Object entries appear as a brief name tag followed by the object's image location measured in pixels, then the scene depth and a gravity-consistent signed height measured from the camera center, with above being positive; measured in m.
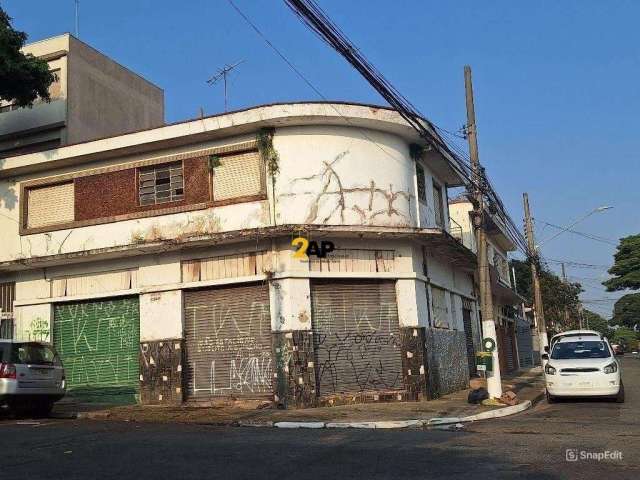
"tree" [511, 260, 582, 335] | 46.38 +2.72
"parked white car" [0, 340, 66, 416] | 12.55 -0.42
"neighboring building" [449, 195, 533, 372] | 28.55 +1.78
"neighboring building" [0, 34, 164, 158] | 24.58 +10.11
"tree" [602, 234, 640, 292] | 64.12 +6.07
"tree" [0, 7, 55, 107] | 17.14 +8.04
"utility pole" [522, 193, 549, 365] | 28.86 +1.80
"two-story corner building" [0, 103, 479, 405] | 15.12 +2.16
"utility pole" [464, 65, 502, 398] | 14.88 +2.13
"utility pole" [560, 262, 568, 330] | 51.25 +1.03
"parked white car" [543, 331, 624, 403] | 14.57 -1.08
